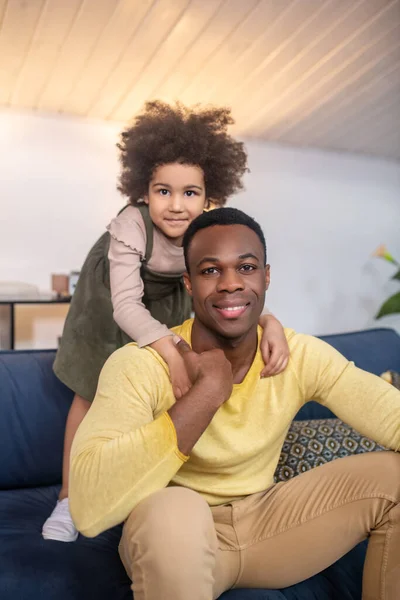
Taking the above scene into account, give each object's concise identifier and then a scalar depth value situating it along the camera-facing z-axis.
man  1.12
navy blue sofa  1.42
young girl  1.80
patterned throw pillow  1.81
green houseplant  4.35
